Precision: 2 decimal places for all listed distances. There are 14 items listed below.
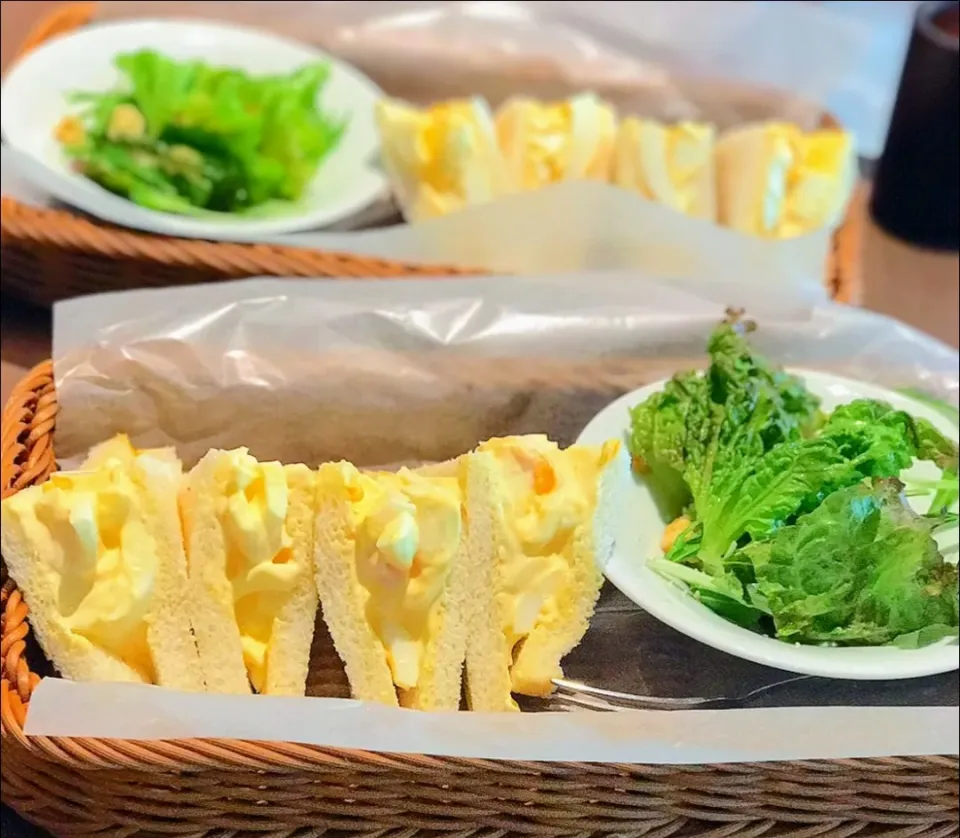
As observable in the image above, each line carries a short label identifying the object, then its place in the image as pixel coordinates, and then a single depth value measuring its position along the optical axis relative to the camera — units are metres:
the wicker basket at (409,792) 0.57
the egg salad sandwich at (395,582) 0.64
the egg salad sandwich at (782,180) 1.08
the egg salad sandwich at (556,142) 1.11
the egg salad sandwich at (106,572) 0.62
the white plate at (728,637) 0.67
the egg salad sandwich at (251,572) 0.64
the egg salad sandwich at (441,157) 1.08
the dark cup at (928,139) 1.05
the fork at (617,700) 0.66
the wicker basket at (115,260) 0.94
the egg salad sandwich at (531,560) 0.66
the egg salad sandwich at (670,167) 1.10
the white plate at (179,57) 0.99
